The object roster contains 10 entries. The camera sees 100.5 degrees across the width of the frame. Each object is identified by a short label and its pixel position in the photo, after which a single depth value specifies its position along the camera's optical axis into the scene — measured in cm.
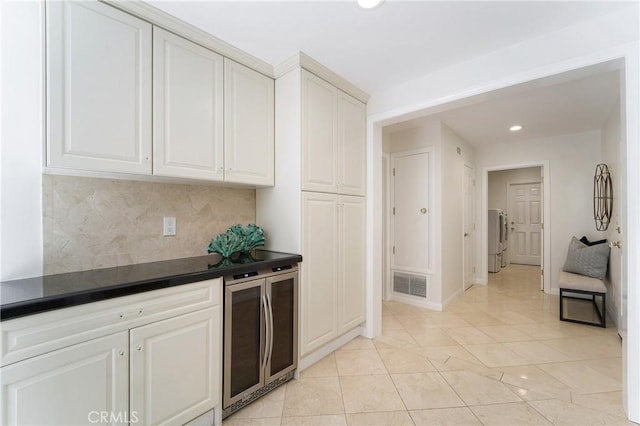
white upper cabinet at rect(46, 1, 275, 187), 128
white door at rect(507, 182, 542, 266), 640
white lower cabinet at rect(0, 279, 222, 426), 100
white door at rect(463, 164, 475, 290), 442
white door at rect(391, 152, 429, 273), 367
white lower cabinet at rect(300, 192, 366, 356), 212
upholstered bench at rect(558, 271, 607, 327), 298
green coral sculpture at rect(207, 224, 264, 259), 188
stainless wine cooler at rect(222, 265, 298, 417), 163
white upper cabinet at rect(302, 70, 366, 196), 213
